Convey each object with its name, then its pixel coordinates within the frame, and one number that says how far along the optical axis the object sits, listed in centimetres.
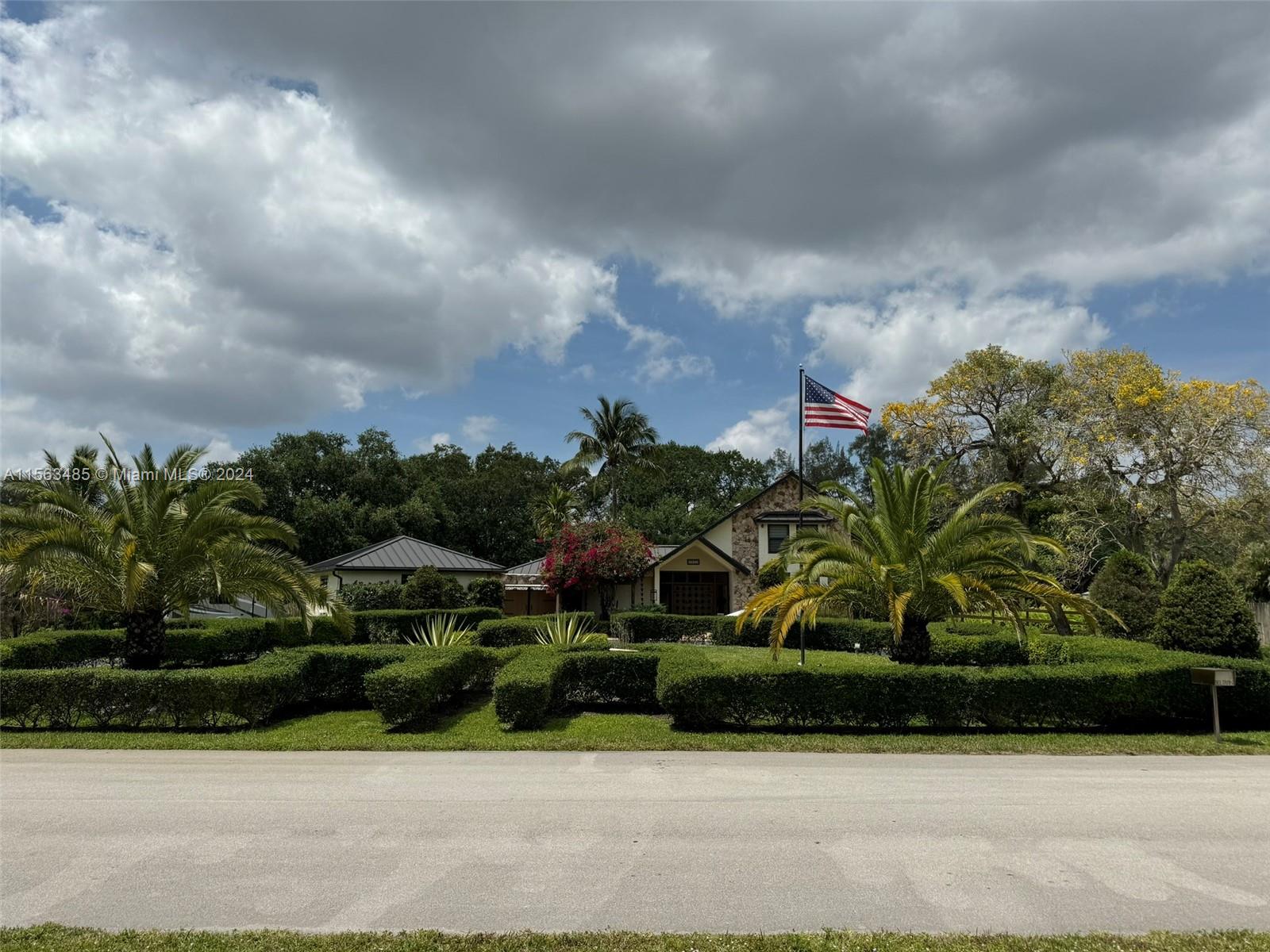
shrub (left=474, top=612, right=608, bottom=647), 2053
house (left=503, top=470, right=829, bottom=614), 3516
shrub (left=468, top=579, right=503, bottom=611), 3569
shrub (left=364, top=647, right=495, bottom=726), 1141
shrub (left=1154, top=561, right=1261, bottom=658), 1450
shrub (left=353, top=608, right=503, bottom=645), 2480
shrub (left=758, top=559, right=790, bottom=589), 3070
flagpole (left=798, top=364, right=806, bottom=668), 1981
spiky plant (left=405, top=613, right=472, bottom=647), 1780
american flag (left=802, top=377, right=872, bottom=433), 1905
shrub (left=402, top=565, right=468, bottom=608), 2970
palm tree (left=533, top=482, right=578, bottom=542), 4159
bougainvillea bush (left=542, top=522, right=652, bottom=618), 3016
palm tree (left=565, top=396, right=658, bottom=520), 4009
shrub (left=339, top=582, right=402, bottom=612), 3312
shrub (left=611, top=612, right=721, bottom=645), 2741
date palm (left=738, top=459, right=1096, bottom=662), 1268
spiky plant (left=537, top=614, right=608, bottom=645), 1825
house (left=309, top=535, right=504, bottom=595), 3538
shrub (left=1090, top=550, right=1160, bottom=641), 1855
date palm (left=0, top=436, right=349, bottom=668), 1334
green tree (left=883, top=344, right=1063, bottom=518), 3438
